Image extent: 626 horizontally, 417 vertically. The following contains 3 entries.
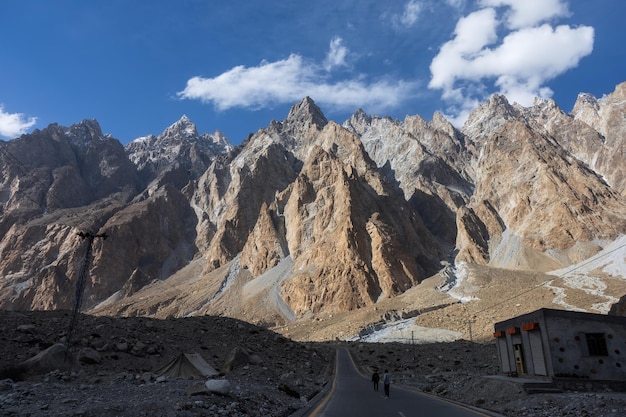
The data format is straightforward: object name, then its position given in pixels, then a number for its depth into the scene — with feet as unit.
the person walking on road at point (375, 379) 76.38
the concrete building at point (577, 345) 66.13
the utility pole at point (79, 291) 71.30
